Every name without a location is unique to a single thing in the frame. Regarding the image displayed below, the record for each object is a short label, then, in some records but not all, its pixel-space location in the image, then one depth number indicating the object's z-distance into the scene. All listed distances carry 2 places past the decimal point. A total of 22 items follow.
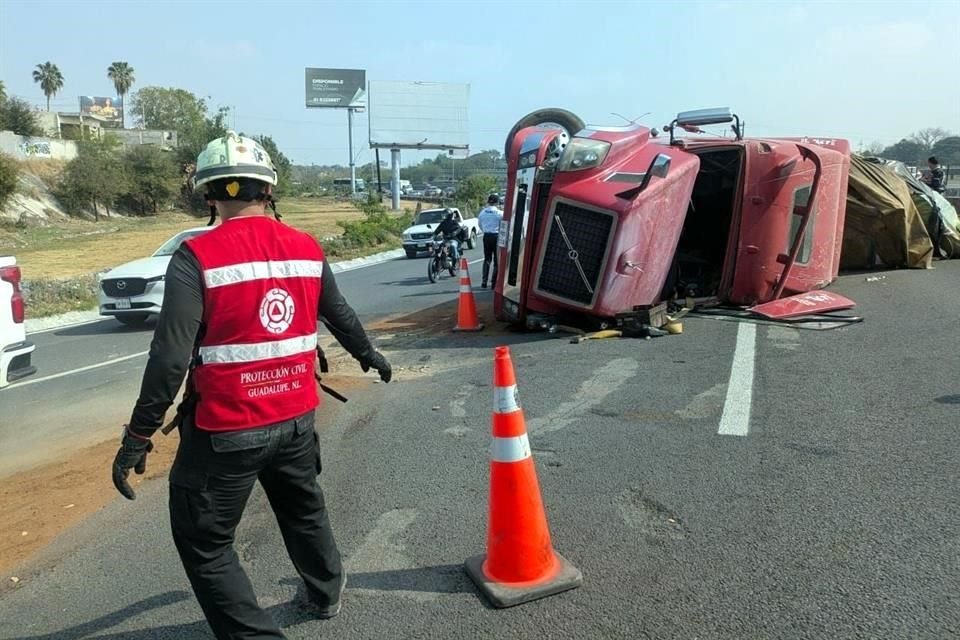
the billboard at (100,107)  119.75
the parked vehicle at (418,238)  27.64
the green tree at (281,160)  91.25
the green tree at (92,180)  59.06
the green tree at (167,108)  108.19
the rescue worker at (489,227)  16.08
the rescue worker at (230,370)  2.71
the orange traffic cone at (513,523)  3.42
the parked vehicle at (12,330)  6.20
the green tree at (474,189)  64.94
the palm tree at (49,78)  104.00
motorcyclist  19.05
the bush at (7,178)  46.78
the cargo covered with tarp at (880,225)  14.17
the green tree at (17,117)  68.12
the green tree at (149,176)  66.44
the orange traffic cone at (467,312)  10.22
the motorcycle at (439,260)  18.11
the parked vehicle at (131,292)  12.90
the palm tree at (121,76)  111.19
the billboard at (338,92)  85.50
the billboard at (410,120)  68.62
